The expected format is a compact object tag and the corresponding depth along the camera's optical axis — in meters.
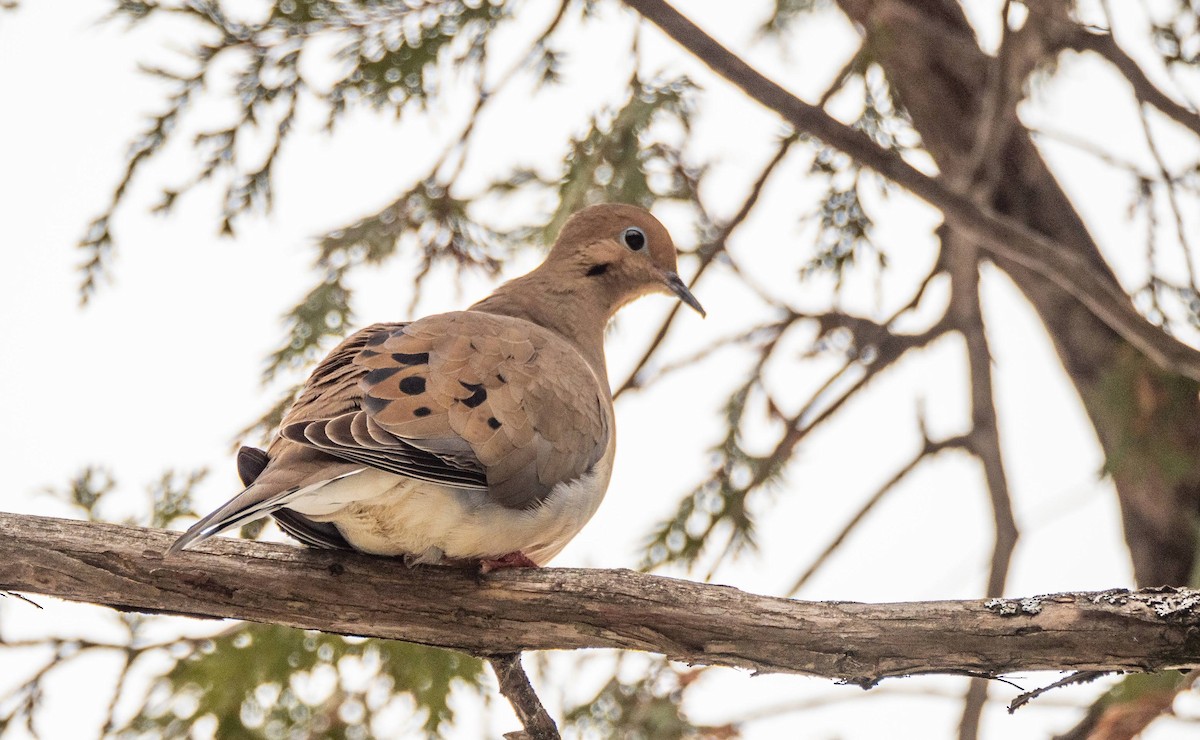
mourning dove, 5.12
